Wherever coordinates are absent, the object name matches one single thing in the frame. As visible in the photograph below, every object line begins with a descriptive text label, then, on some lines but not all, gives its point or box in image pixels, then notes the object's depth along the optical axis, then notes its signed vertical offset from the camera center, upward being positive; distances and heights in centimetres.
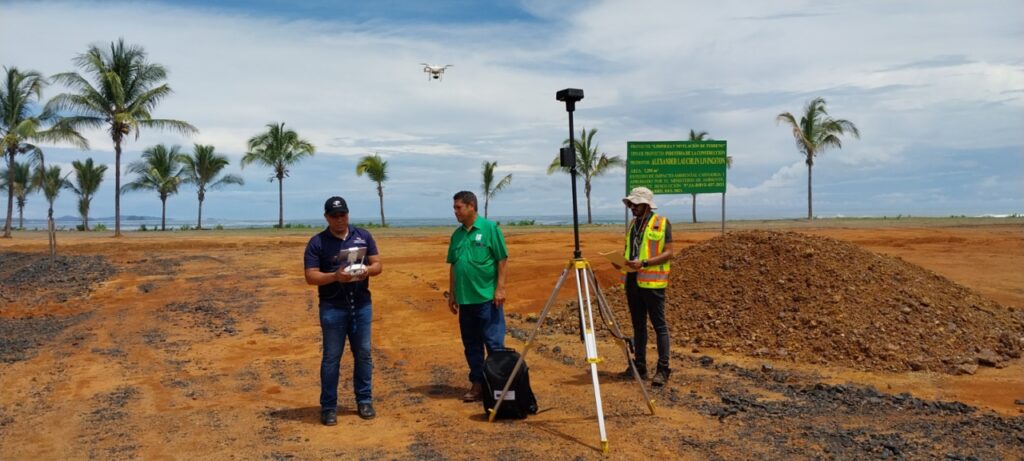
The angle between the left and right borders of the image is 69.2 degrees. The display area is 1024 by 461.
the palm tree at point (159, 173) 4875 +275
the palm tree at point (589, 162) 4372 +326
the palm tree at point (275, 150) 4666 +408
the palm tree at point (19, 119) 3222 +426
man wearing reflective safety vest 628 -43
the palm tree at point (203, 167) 4984 +318
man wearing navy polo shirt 541 -59
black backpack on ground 562 -131
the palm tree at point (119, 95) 3206 +523
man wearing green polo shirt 582 -42
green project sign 1442 +100
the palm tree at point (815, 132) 4372 +510
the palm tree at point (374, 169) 4553 +285
